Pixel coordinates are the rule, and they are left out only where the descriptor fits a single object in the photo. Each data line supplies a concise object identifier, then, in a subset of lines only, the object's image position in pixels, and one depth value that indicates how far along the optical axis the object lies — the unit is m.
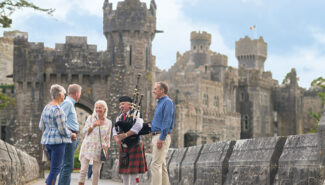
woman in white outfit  11.38
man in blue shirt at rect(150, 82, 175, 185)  10.59
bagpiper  10.59
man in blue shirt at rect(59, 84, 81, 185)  10.93
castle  35.28
